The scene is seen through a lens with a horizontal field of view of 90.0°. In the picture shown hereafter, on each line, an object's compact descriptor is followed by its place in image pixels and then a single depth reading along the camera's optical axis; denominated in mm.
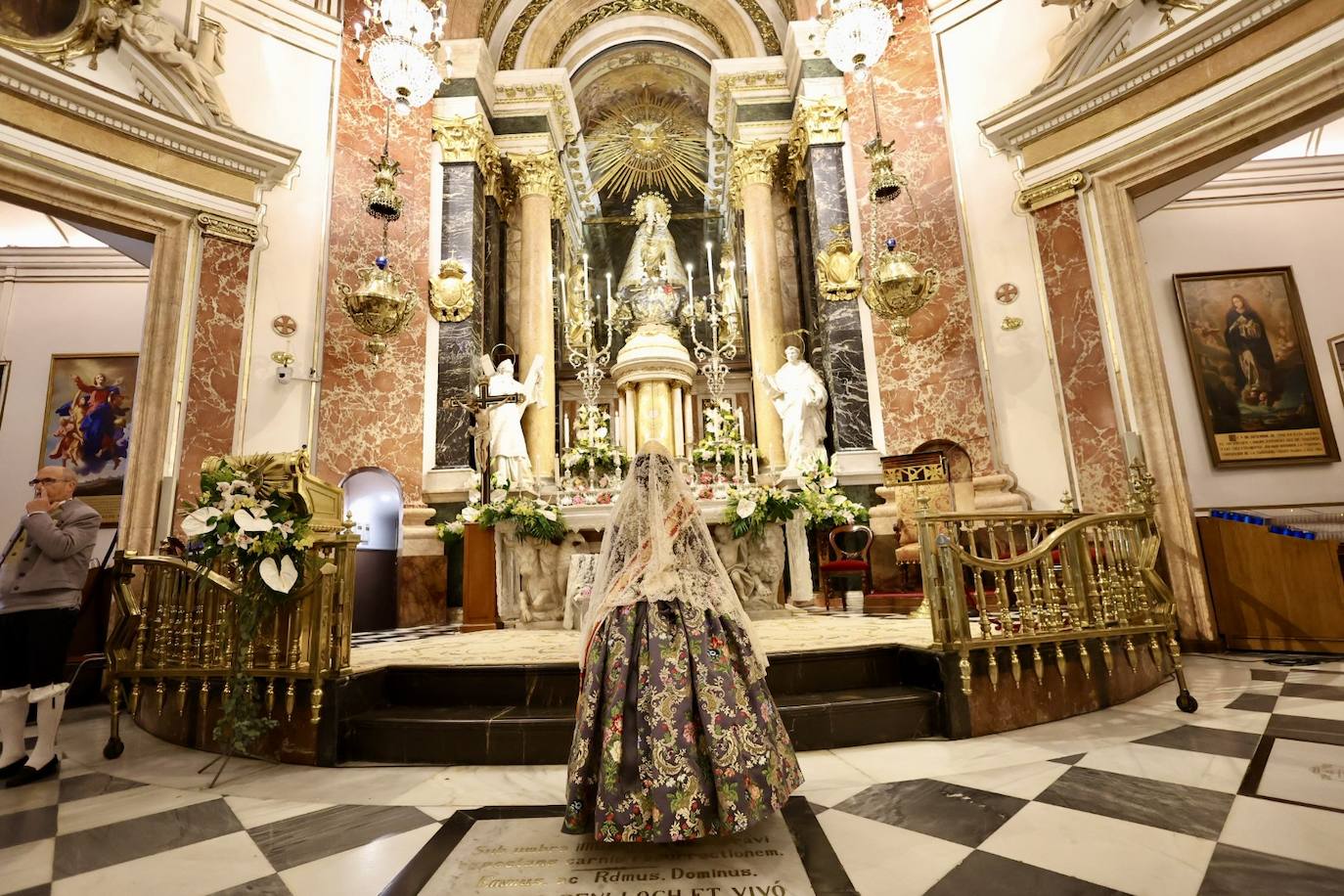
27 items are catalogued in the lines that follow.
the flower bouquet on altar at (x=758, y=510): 6004
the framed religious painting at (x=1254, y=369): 7902
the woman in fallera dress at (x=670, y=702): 2125
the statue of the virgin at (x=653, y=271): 11680
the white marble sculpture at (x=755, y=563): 6258
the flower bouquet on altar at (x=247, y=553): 3264
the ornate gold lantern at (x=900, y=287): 7508
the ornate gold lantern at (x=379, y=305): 7590
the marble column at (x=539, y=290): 9836
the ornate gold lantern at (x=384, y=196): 7449
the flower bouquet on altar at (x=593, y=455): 7691
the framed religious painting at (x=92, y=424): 9246
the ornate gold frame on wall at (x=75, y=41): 6535
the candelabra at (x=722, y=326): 11383
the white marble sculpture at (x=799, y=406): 8703
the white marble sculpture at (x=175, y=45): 7145
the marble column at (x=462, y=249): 8766
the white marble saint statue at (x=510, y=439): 8109
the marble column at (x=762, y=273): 9883
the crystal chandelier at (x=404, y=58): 7133
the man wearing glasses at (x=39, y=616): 3318
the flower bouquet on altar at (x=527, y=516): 6066
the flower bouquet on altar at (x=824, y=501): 6379
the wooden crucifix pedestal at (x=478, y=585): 6441
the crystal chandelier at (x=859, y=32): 7352
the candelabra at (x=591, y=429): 7625
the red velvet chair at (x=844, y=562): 6895
